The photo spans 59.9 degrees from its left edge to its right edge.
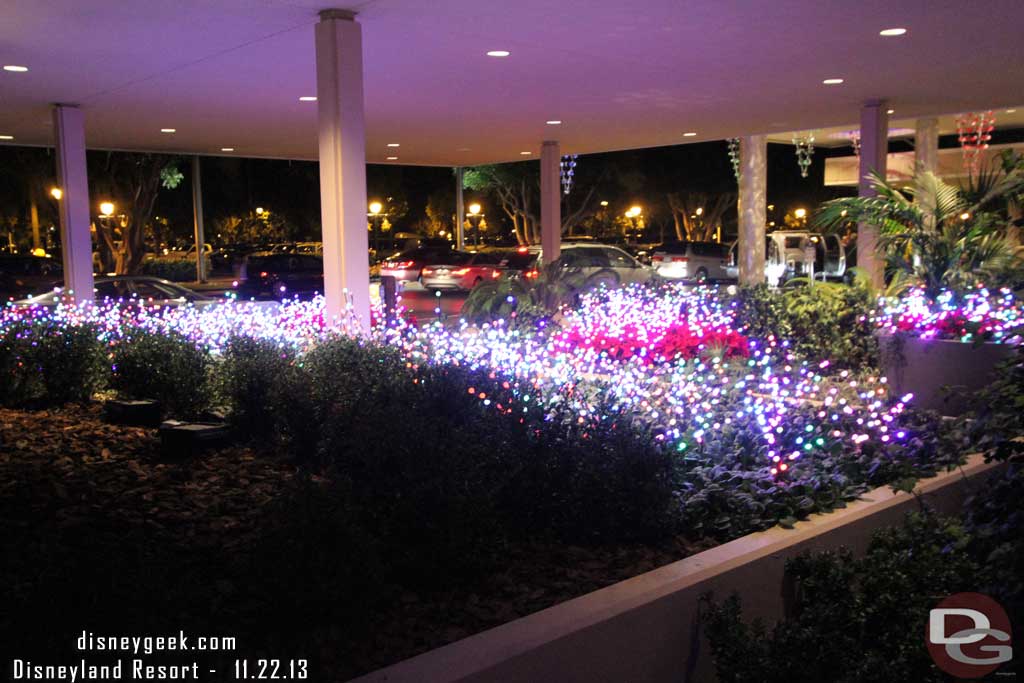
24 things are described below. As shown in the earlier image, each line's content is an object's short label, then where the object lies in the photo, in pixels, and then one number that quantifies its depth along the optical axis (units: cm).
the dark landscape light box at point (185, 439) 665
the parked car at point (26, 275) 2512
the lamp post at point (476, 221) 5700
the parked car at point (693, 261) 3444
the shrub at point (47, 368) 864
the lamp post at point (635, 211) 5031
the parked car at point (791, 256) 2897
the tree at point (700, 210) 4778
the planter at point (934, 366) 815
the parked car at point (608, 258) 2577
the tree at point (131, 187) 3119
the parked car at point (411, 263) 2922
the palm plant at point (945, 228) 932
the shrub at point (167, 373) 796
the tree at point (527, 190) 3628
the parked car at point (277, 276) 2436
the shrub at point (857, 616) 369
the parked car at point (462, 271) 2769
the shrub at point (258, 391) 696
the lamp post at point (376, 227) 5072
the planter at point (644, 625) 329
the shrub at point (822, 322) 1105
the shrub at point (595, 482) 488
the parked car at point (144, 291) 1741
